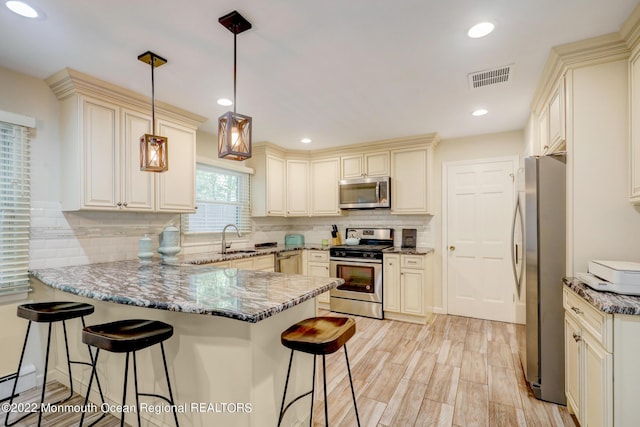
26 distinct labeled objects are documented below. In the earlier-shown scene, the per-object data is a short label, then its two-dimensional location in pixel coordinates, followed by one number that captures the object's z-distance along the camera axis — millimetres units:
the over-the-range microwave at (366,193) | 4297
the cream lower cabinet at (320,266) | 4520
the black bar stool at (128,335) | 1396
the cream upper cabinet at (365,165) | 4418
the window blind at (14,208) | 2260
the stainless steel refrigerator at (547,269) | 2133
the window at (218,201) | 3859
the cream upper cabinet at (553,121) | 2182
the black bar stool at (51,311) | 1830
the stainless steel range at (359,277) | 4078
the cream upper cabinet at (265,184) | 4555
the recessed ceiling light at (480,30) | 1829
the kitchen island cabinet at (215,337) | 1466
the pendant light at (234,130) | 1754
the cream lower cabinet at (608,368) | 1441
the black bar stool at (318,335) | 1412
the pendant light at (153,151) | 2182
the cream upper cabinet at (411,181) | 4133
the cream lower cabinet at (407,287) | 3850
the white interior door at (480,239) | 3934
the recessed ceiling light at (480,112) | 3217
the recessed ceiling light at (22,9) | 1638
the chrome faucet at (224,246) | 3812
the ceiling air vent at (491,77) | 2377
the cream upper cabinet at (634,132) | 1805
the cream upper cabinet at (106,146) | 2461
